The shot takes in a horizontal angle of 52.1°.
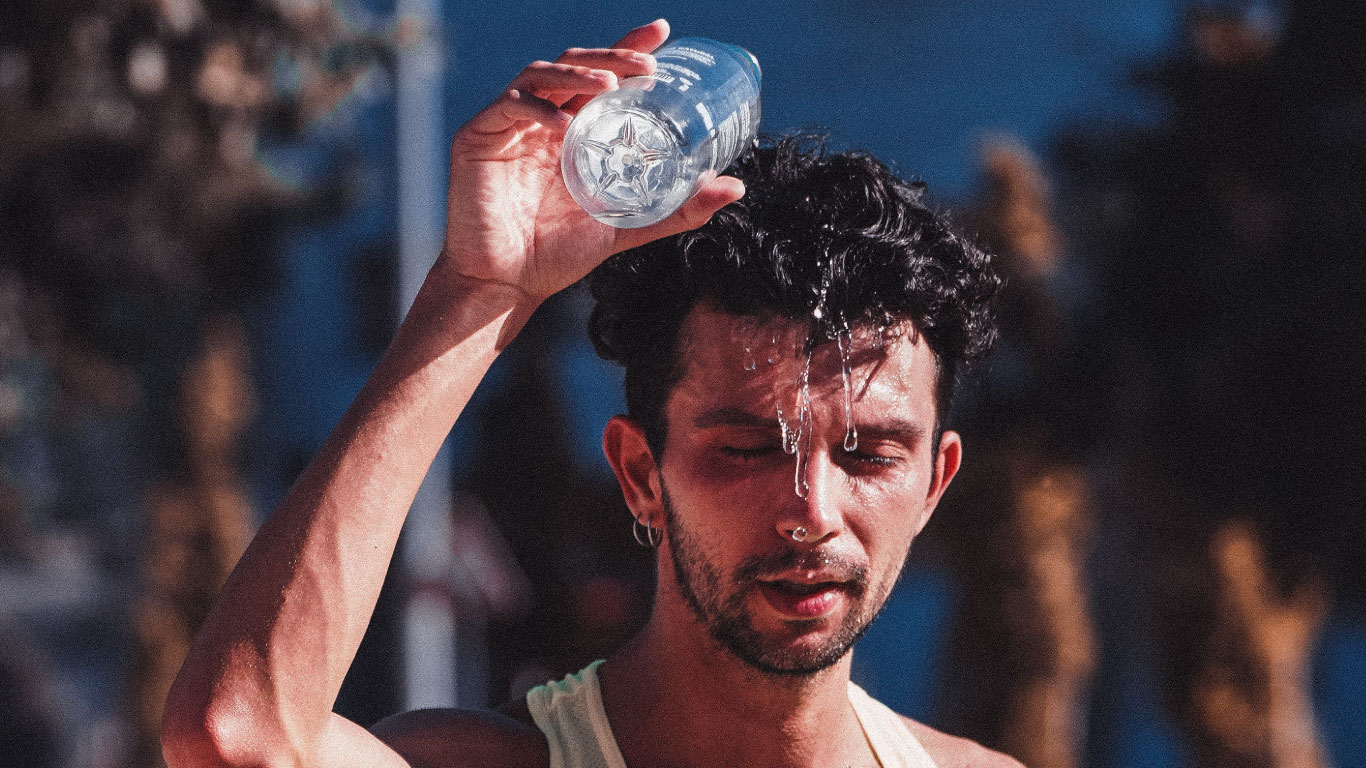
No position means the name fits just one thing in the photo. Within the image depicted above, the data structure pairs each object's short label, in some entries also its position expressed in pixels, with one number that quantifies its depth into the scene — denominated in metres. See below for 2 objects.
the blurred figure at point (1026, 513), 8.97
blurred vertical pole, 10.39
